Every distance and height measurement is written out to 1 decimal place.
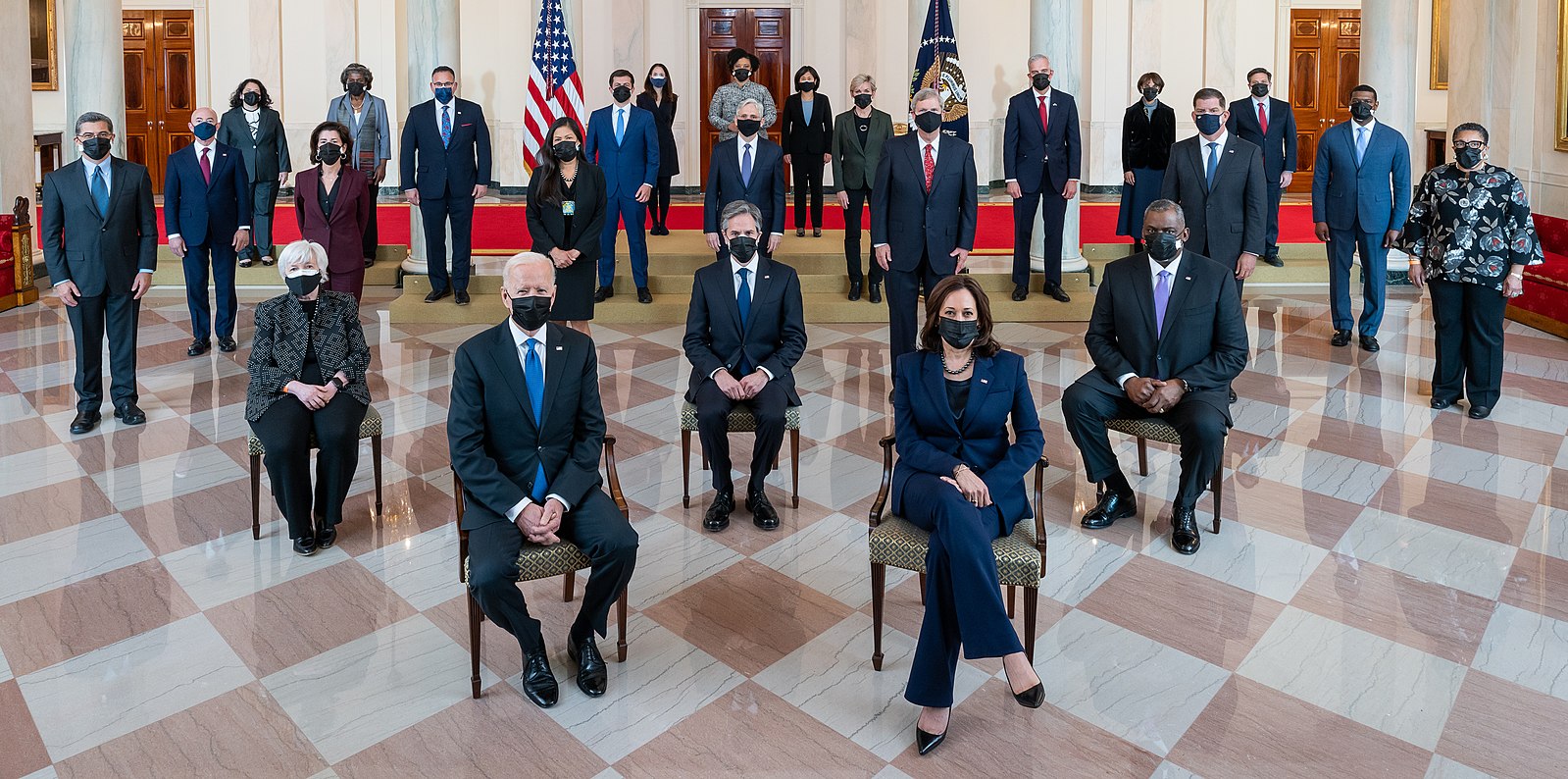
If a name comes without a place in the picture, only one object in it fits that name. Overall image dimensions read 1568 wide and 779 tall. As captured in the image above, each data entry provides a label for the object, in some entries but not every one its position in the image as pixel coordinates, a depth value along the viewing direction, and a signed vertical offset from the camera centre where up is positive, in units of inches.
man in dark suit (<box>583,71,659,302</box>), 378.9 +32.7
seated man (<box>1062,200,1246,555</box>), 205.3 -16.7
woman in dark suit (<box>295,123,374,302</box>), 312.3 +14.2
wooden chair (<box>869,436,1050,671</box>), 148.7 -37.7
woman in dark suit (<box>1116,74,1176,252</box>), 436.0 +36.4
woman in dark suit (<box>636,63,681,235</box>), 485.4 +53.6
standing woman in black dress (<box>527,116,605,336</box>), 296.2 +10.3
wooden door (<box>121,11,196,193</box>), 691.4 +102.4
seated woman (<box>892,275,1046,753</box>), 139.4 -29.0
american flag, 438.9 +65.0
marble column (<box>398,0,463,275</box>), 405.4 +74.0
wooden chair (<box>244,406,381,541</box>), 199.6 -33.1
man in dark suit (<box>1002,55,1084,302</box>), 376.5 +33.0
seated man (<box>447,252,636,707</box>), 148.6 -26.8
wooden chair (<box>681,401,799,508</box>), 212.4 -30.9
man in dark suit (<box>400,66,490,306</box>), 377.4 +30.5
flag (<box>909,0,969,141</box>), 435.2 +68.7
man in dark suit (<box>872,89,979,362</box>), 274.1 +9.4
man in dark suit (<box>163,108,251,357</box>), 332.5 +12.5
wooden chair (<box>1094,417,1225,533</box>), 204.1 -30.9
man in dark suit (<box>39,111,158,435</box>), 260.5 +1.8
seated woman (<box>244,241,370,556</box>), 194.7 -22.4
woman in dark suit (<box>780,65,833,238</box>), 469.7 +48.4
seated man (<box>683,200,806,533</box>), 210.2 -16.4
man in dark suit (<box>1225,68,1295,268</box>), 426.0 +43.4
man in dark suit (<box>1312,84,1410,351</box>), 335.0 +15.3
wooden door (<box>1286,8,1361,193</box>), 692.1 +106.4
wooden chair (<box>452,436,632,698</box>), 148.2 -38.3
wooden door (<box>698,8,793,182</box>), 671.1 +123.3
